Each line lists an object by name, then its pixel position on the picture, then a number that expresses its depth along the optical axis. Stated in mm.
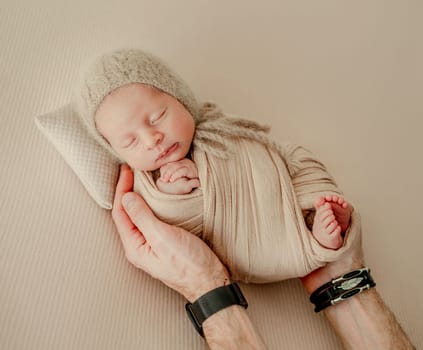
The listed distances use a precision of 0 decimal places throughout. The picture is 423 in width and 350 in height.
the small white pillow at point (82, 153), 1019
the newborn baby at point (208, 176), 913
